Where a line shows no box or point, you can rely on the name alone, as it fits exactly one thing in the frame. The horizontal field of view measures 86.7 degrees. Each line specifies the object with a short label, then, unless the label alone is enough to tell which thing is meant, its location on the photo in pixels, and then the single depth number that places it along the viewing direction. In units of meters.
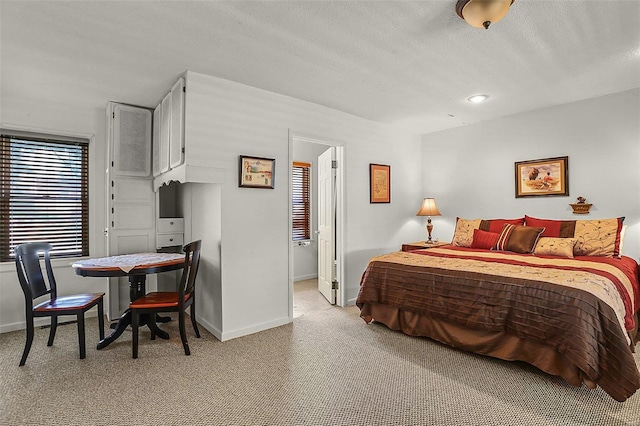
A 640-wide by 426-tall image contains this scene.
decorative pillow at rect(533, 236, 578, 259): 3.32
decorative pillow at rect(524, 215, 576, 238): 3.59
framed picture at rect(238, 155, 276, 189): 3.25
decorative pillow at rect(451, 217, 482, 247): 4.15
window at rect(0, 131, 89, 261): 3.49
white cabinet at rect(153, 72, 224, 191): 2.96
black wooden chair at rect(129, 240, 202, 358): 2.77
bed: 2.12
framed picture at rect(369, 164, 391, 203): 4.49
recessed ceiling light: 3.64
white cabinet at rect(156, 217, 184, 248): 3.97
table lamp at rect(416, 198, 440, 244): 4.79
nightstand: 4.44
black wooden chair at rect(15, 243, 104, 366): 2.66
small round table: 2.81
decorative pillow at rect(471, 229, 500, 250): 3.90
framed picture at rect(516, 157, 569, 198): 3.95
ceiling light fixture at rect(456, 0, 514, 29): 1.88
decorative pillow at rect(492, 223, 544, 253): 3.62
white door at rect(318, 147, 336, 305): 4.32
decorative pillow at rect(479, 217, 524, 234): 4.07
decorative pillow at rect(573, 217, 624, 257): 3.27
